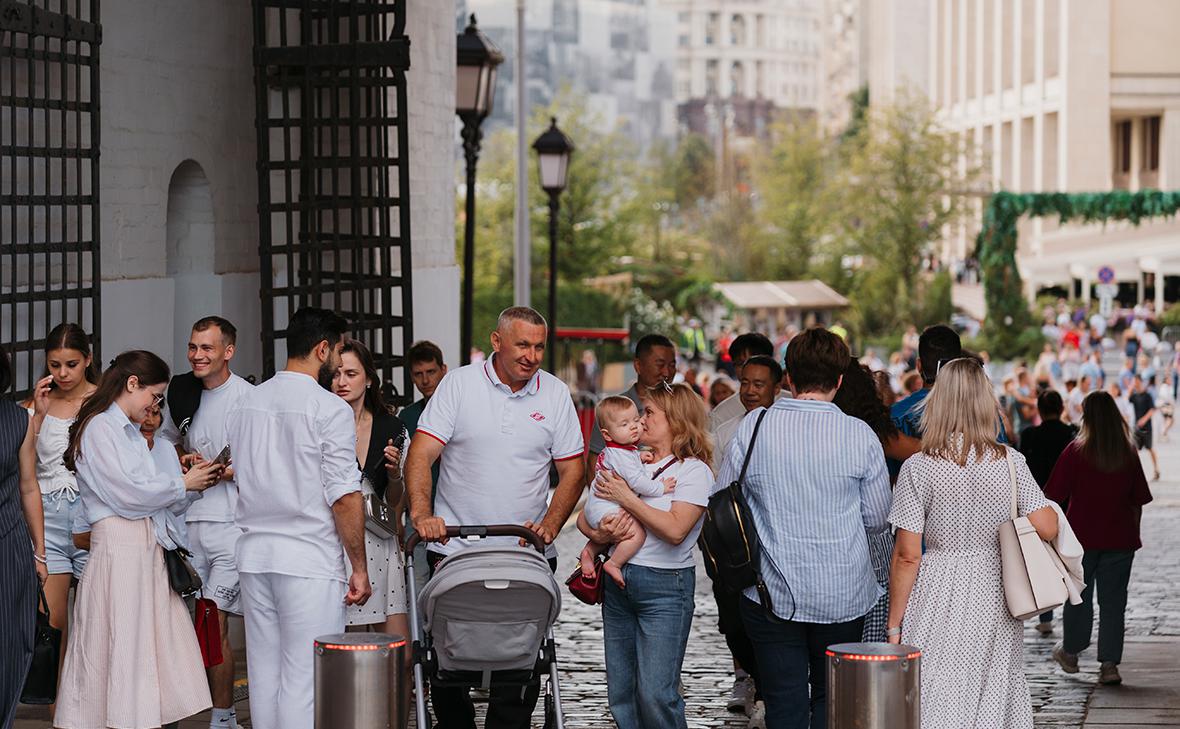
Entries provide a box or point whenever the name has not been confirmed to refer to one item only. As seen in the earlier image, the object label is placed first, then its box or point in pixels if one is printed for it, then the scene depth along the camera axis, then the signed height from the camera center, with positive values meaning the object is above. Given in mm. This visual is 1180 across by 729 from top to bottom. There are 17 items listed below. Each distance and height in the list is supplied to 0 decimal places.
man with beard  12265 -531
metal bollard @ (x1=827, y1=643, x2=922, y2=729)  11051 -1032
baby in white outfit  12342 -345
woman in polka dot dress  12272 -679
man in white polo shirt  12823 -249
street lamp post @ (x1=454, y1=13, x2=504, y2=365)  30474 +2690
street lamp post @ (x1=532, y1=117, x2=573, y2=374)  37032 +2462
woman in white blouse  12677 -704
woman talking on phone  13946 -252
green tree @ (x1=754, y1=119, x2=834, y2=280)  132837 +7948
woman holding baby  12412 -662
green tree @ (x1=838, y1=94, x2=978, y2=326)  114195 +6756
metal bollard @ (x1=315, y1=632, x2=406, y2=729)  10995 -1009
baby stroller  11316 -820
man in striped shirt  12181 -485
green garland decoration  98511 +4969
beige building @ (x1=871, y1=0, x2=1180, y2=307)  117097 +10637
